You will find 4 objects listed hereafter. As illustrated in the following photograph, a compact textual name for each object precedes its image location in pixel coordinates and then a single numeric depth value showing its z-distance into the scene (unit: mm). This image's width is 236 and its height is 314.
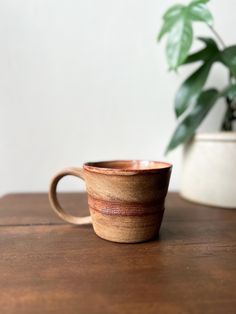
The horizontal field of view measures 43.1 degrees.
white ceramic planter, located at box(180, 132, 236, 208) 569
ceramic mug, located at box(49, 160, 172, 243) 372
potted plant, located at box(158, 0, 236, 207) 532
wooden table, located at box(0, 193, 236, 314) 250
